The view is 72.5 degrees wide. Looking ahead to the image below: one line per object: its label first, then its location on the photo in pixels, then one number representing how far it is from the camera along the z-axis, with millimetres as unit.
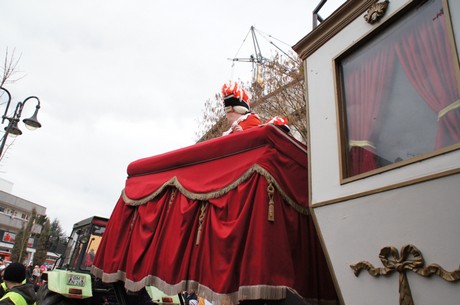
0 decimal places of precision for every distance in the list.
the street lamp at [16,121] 7406
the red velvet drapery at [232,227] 2197
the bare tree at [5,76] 7543
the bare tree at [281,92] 9398
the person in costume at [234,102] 3889
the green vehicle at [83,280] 5328
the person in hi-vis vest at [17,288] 3219
